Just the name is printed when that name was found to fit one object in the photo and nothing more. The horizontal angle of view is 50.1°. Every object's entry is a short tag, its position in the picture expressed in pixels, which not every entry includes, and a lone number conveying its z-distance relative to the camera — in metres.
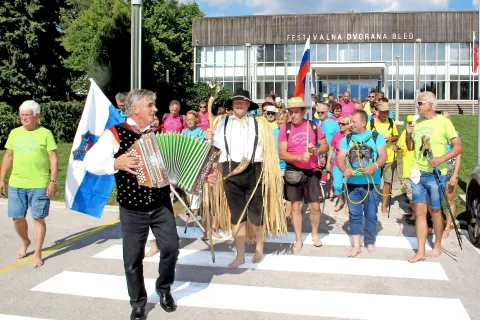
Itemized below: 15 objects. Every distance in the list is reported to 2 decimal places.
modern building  47.47
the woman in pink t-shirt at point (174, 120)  10.01
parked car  6.80
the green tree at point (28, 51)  23.69
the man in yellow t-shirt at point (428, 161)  6.07
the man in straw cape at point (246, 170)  6.13
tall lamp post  9.42
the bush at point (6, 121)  21.52
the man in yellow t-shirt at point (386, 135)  8.70
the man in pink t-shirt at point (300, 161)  6.67
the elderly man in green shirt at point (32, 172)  6.17
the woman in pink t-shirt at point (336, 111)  10.72
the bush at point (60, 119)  24.31
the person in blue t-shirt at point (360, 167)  6.52
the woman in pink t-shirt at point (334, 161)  8.95
